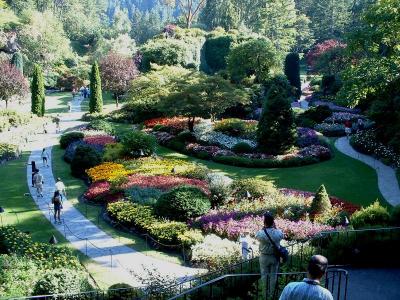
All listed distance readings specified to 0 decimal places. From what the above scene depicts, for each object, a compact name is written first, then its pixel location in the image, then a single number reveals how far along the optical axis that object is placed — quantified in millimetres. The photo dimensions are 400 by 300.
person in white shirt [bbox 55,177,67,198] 19614
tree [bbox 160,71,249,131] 31250
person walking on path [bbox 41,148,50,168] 26719
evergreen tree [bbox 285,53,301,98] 48688
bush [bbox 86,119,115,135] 33906
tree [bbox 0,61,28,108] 39938
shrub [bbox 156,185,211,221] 17181
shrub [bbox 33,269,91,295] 10725
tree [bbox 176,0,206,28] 64375
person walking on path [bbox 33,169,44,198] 21078
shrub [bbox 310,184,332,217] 16453
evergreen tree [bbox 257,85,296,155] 26984
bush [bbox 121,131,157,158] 26422
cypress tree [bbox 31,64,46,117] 40188
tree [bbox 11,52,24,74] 55250
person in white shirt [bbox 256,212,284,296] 8062
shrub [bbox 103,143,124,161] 26244
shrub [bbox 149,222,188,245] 15688
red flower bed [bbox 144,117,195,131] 34094
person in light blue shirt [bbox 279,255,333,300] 4961
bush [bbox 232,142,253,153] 28375
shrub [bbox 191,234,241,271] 13375
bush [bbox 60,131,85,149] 30955
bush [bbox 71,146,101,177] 24797
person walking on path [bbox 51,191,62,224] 17594
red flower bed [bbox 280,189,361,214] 17828
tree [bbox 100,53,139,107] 44031
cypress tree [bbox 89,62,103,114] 40341
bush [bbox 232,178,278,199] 19281
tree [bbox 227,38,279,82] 42438
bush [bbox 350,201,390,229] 12977
